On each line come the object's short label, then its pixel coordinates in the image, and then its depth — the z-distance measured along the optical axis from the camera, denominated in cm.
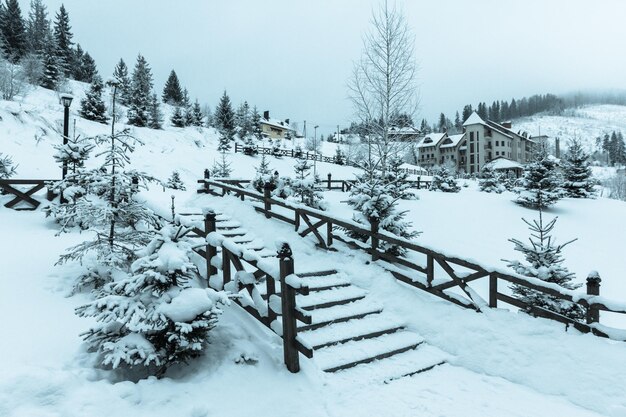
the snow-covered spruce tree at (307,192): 1520
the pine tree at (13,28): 5191
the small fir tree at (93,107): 3738
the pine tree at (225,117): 5256
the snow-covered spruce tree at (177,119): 4912
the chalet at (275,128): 8450
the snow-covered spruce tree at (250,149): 4475
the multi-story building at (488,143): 7019
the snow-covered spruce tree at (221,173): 2457
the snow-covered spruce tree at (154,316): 454
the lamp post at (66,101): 1099
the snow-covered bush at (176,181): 2564
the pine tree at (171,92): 7031
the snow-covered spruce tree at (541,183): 2105
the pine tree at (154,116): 4550
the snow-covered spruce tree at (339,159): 5255
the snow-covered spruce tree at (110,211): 668
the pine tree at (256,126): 5966
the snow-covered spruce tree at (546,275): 720
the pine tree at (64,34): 5831
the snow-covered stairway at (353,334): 587
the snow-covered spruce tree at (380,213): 1072
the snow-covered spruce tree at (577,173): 2591
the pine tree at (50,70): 4428
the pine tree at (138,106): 4244
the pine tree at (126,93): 5141
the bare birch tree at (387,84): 1808
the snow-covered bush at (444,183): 2886
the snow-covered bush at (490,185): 2982
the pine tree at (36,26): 5862
